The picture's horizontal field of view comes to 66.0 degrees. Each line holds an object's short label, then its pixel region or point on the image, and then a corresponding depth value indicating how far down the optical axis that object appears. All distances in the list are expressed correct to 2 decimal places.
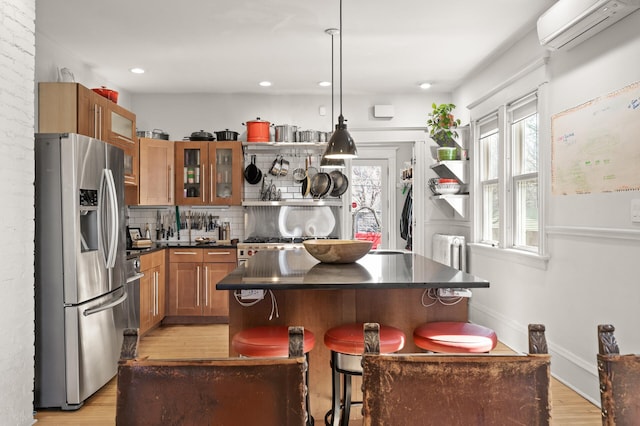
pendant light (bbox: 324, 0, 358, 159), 3.31
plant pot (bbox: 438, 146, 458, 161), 5.29
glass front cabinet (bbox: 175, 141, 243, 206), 5.71
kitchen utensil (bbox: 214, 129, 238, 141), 5.79
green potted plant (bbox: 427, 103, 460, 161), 5.25
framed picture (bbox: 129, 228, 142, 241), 5.57
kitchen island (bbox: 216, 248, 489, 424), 2.68
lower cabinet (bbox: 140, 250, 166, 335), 4.81
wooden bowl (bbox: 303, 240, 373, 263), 2.93
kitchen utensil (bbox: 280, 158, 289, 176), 5.99
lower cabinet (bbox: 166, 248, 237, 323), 5.50
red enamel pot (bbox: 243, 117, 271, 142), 5.74
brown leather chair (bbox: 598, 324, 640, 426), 1.04
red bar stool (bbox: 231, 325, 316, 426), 2.23
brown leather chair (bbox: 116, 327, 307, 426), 1.02
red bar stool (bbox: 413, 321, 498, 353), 2.25
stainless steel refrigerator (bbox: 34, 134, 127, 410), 3.16
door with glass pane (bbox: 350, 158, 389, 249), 6.63
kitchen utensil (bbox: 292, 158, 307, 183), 6.02
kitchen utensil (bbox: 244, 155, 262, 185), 5.94
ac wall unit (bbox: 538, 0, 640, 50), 2.76
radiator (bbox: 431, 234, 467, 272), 5.27
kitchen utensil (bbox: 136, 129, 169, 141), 5.58
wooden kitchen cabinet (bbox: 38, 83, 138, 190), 3.84
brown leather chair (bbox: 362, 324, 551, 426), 1.03
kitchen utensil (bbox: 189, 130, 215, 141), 5.75
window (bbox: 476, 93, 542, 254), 4.09
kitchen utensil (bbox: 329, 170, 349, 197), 5.92
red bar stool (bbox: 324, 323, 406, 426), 2.29
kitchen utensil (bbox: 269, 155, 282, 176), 5.96
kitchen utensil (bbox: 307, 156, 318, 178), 6.02
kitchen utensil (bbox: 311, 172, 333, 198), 5.90
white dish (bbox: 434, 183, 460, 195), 5.39
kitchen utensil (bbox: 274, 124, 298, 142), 5.80
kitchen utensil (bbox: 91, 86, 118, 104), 4.40
